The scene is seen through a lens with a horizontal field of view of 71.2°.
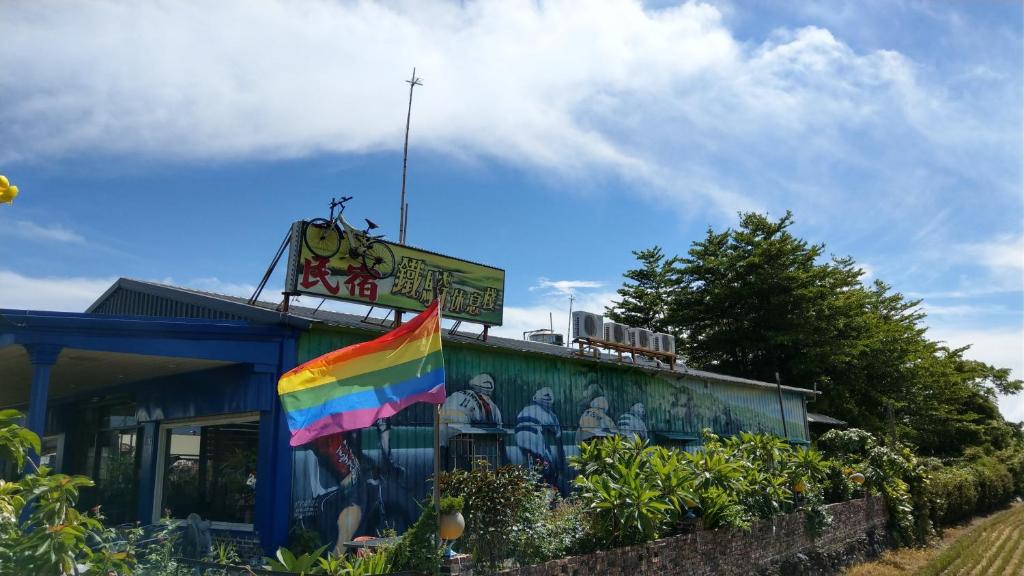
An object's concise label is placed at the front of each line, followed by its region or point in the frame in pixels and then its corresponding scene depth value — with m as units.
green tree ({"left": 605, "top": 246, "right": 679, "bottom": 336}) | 50.12
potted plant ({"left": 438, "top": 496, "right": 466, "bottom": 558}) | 7.55
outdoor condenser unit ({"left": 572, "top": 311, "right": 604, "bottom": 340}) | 17.66
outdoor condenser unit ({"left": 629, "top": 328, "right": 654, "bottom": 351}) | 19.59
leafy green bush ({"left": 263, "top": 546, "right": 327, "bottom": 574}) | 7.12
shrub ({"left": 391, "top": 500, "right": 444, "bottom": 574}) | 7.43
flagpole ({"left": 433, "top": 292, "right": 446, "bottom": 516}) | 7.45
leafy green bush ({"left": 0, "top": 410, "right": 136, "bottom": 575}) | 4.30
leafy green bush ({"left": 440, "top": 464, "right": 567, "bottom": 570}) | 8.38
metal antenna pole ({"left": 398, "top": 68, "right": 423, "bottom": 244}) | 17.56
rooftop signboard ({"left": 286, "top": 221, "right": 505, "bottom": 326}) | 12.76
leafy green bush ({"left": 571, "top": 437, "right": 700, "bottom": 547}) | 9.87
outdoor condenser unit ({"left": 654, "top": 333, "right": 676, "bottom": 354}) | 20.45
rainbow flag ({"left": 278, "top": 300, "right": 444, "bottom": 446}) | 6.85
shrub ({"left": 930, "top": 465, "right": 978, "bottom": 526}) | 22.81
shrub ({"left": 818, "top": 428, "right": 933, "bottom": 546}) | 18.97
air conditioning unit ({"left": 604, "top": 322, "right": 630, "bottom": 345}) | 18.47
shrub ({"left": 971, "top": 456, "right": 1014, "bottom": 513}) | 30.45
